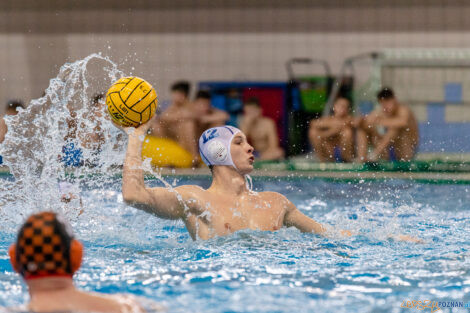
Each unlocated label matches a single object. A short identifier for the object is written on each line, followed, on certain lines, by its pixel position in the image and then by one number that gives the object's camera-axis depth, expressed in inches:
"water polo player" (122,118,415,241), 289.9
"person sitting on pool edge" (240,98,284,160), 709.5
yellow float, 641.0
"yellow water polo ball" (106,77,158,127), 286.4
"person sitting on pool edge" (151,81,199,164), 698.2
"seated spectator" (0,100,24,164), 585.9
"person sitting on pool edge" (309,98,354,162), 713.0
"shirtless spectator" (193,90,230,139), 717.3
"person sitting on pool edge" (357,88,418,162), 696.4
